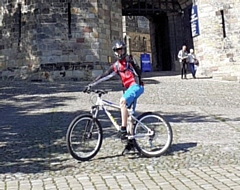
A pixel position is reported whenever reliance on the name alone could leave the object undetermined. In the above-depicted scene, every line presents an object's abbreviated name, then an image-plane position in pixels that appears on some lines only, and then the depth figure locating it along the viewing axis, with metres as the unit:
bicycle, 5.83
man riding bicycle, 5.92
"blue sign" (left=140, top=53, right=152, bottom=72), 29.96
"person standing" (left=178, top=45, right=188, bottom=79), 19.34
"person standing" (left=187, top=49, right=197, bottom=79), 19.45
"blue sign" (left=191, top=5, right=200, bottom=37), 20.44
